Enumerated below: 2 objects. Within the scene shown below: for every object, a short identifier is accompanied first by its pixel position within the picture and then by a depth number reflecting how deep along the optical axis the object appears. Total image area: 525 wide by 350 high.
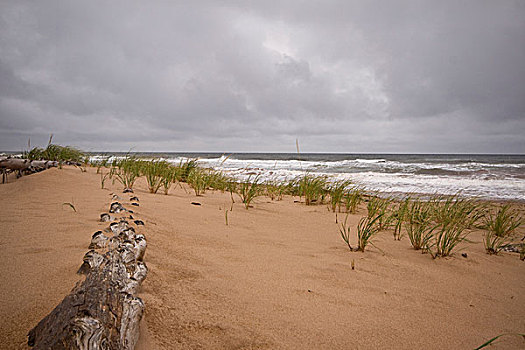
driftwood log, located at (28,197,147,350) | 0.77
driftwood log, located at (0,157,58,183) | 5.89
